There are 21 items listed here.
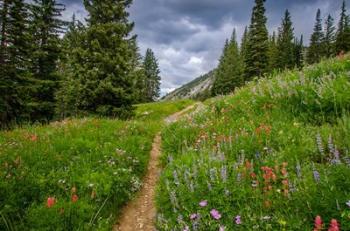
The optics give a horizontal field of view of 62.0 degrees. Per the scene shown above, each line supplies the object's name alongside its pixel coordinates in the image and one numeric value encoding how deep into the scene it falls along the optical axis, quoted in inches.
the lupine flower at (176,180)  196.1
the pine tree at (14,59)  979.3
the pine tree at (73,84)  870.2
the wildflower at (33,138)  320.2
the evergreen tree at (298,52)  3116.1
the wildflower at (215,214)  154.2
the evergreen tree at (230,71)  2773.1
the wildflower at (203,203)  161.7
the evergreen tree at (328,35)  2923.7
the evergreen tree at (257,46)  1888.5
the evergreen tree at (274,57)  2699.3
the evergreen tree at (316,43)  2930.6
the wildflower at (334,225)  103.8
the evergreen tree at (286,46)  2751.5
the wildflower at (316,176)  147.6
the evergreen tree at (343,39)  2358.8
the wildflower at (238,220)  149.6
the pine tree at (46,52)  1245.1
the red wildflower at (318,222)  111.5
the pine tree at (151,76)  3679.4
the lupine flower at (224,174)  177.5
